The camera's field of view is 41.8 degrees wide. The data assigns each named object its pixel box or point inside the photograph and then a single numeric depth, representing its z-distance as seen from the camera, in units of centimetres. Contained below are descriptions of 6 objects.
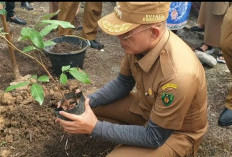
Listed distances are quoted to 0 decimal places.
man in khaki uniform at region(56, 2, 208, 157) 147
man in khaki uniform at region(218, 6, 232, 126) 232
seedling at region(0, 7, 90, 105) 138
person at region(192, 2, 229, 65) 326
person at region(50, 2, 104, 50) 334
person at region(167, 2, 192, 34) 349
